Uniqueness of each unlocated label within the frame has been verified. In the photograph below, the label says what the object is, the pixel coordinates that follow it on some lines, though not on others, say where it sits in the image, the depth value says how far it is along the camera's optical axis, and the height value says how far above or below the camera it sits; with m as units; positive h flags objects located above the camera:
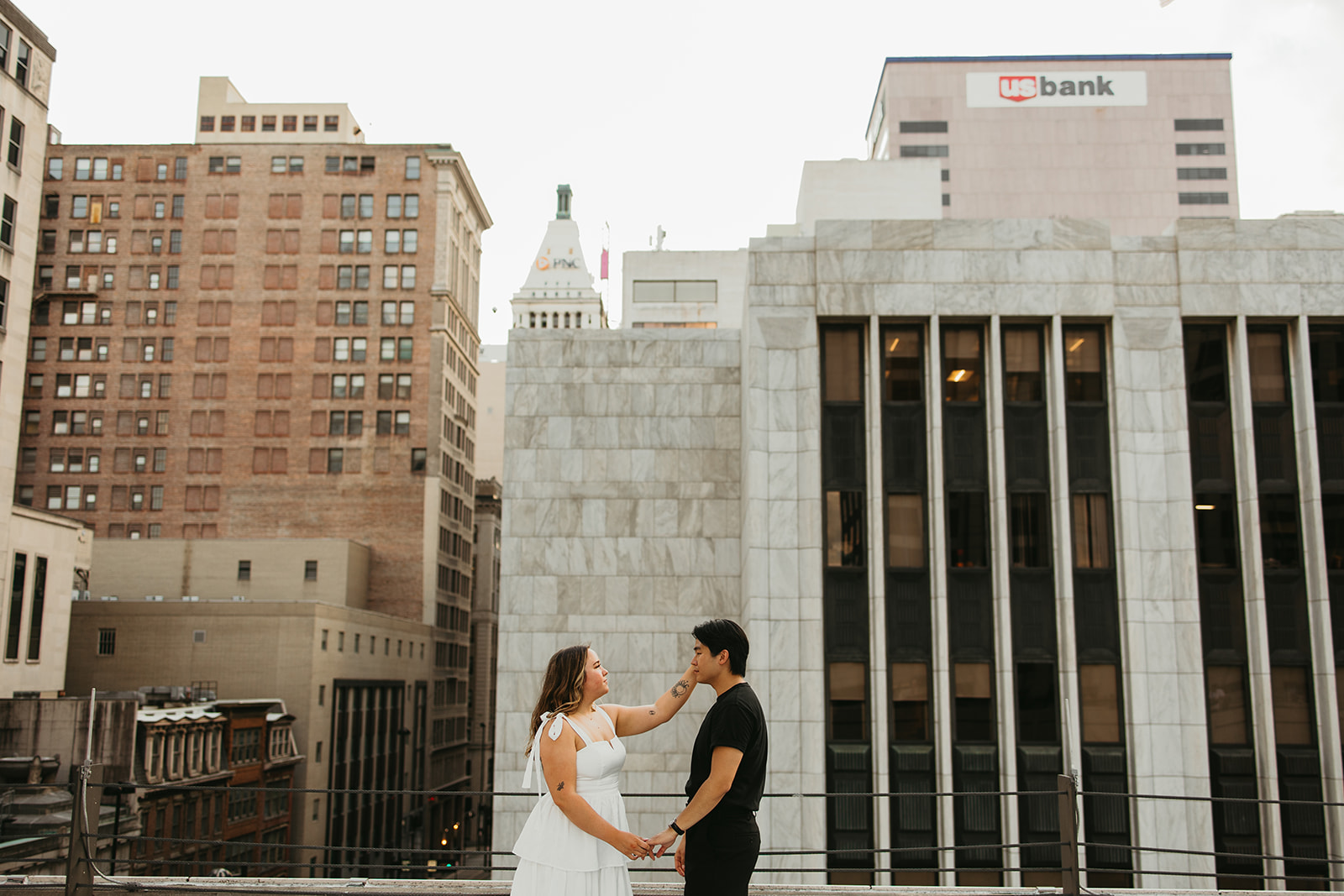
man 6.45 -0.74
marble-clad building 26.23 +3.02
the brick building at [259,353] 83.19 +22.82
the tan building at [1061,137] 96.25 +44.49
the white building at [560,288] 135.25 +44.46
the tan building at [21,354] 41.41 +10.98
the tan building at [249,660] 58.03 -0.41
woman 6.43 -0.84
